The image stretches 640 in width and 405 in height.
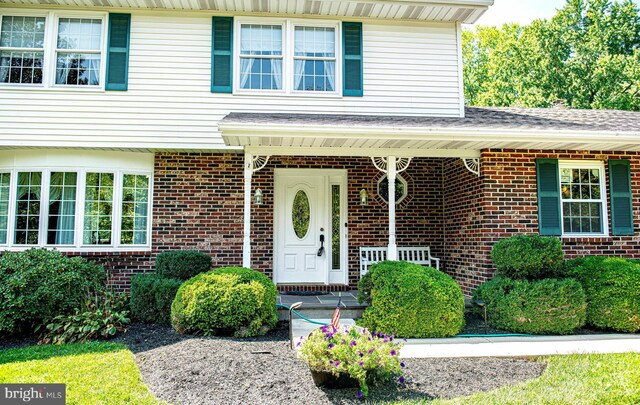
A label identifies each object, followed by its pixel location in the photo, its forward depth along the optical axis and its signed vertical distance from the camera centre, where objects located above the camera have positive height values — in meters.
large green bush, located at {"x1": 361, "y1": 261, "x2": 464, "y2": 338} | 5.63 -0.98
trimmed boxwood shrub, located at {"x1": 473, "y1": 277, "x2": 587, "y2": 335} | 5.88 -1.01
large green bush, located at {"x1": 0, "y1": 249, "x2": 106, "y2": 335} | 6.02 -0.81
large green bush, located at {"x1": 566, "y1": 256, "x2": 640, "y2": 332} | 5.95 -0.86
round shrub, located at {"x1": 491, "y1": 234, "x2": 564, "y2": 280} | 6.17 -0.37
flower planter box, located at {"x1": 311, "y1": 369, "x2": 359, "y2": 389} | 3.83 -1.30
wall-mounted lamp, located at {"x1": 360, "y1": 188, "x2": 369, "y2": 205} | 8.62 +0.66
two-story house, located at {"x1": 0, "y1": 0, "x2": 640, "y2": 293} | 7.45 +1.39
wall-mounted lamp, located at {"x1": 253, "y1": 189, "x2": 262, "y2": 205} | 8.25 +0.63
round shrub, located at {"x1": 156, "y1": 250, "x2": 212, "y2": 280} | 6.94 -0.54
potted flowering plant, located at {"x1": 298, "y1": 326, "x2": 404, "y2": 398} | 3.69 -1.07
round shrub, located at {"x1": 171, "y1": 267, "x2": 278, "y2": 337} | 5.59 -0.97
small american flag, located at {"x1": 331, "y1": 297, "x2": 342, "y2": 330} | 4.23 -0.88
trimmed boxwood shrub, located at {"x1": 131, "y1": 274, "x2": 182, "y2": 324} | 6.45 -0.99
